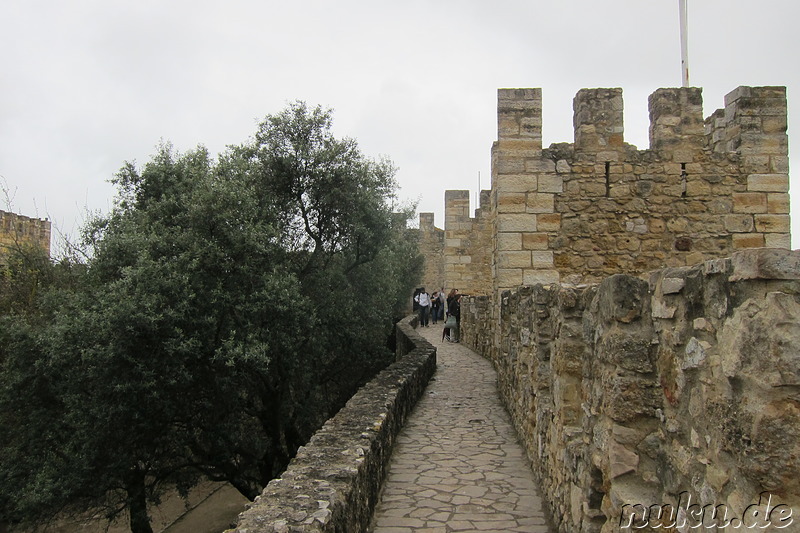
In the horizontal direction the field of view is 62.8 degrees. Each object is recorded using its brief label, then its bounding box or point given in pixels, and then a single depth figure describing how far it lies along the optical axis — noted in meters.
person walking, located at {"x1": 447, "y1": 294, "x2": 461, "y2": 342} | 18.66
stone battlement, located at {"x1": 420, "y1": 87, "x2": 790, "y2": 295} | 8.98
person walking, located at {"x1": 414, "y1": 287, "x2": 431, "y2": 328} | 24.38
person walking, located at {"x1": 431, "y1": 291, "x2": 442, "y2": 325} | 26.98
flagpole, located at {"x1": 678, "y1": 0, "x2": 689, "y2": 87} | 10.52
